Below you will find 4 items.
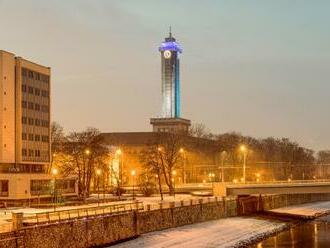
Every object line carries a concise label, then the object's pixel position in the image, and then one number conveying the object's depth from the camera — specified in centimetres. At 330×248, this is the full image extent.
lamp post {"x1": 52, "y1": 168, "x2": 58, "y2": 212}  11445
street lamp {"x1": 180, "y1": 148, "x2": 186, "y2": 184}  15770
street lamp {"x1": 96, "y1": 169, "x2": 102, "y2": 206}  13055
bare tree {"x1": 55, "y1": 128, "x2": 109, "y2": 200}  12075
